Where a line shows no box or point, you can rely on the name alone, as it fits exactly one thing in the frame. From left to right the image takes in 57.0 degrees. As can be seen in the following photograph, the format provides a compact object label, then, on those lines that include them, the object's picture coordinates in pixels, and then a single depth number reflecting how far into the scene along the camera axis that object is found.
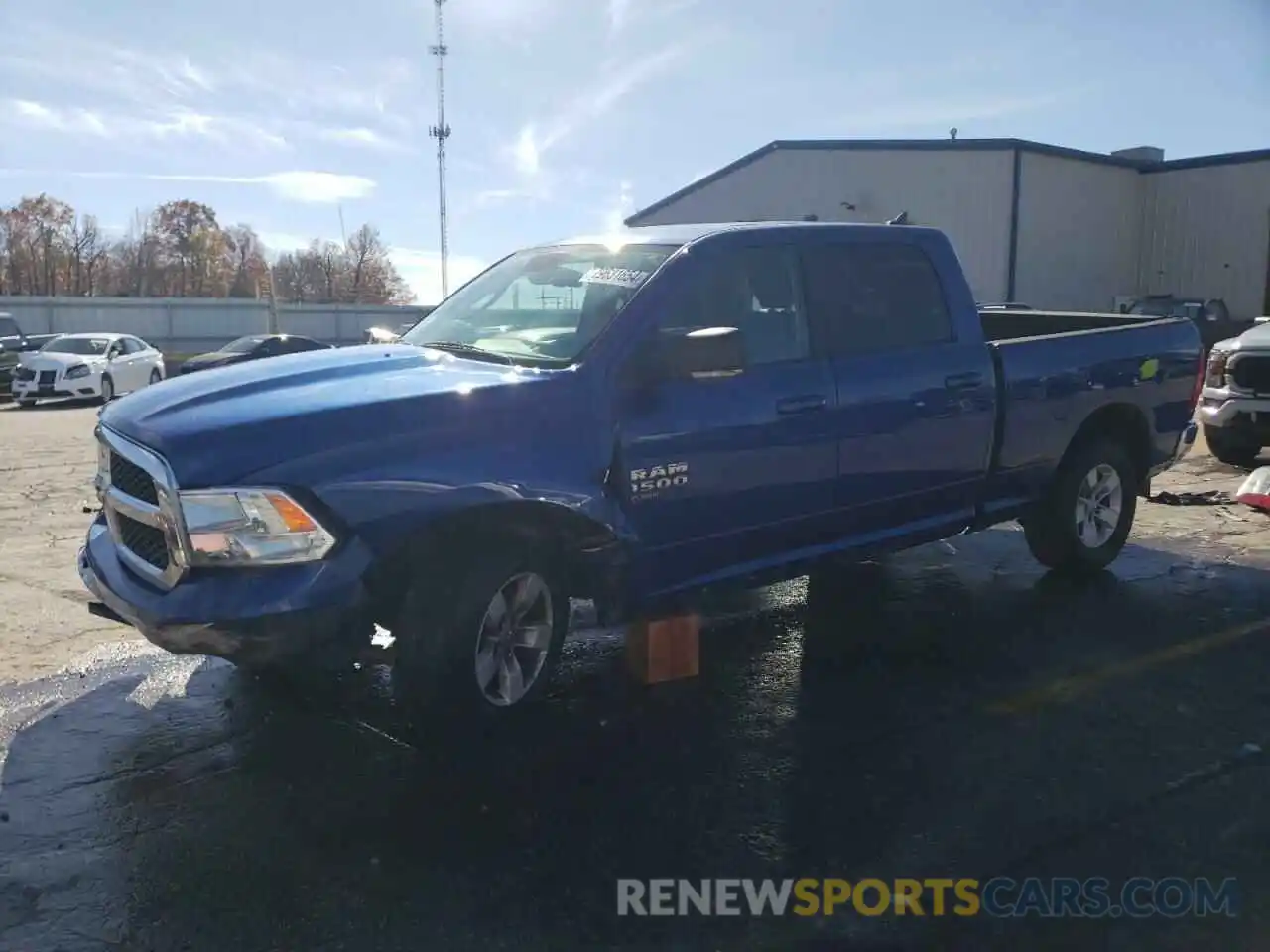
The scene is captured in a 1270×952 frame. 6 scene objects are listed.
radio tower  46.31
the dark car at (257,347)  22.45
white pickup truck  10.41
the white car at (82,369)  21.58
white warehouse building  30.30
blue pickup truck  3.77
